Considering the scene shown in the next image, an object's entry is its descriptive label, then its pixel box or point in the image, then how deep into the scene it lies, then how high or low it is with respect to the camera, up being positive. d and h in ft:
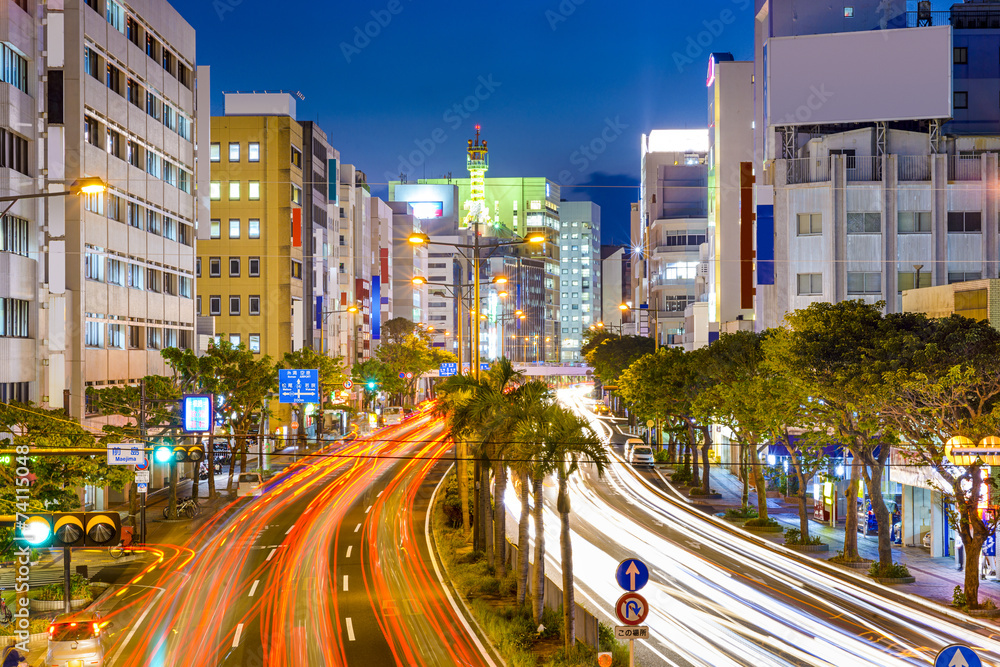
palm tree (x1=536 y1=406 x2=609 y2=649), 72.38 -9.16
